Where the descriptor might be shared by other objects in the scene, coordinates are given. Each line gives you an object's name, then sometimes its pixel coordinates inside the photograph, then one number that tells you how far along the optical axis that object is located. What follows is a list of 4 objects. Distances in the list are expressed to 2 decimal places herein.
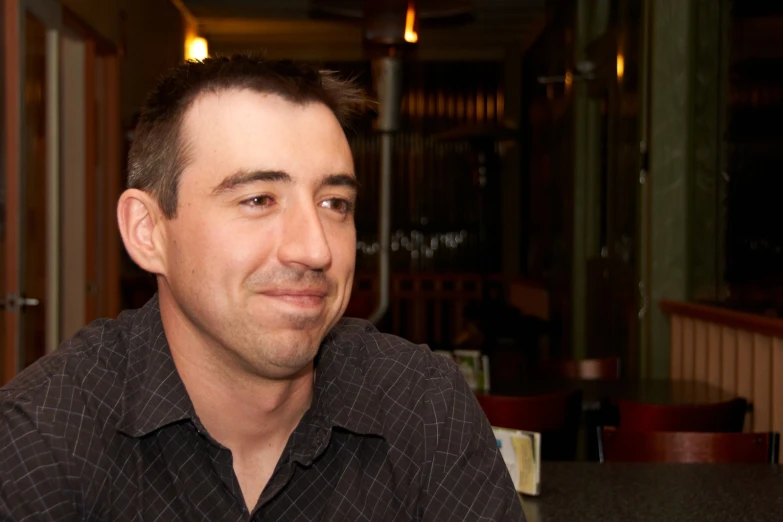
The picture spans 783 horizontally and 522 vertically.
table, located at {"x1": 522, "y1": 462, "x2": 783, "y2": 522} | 1.95
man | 1.27
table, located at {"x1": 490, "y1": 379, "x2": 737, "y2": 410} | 3.59
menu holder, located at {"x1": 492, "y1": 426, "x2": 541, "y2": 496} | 2.07
